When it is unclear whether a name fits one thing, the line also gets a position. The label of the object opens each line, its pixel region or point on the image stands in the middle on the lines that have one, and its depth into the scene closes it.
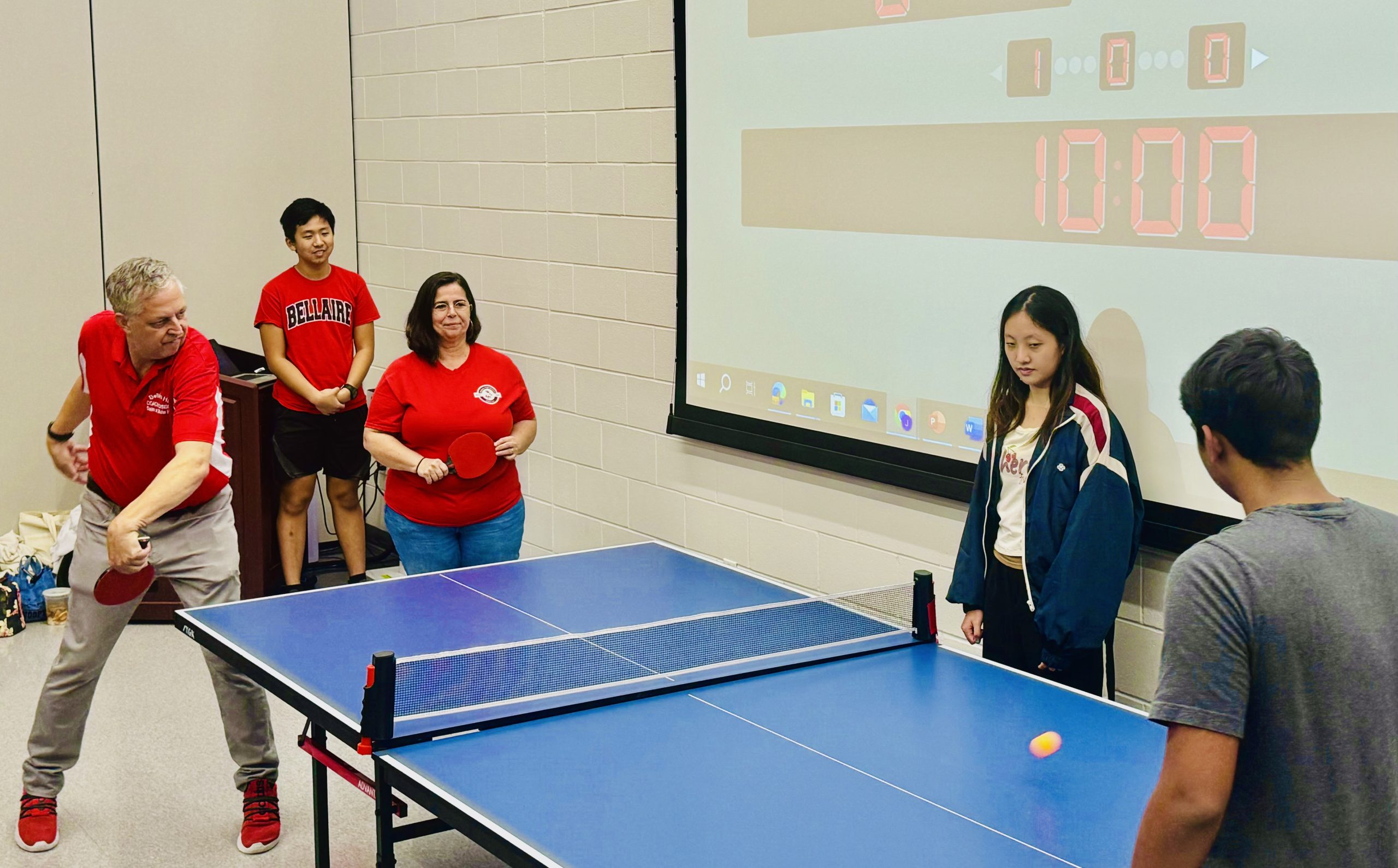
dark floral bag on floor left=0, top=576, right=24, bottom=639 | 5.42
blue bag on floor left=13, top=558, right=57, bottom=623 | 5.61
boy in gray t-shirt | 1.51
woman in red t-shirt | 4.19
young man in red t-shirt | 5.49
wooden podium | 5.61
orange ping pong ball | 2.33
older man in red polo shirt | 3.30
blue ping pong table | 2.04
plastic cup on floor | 5.54
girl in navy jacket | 3.00
